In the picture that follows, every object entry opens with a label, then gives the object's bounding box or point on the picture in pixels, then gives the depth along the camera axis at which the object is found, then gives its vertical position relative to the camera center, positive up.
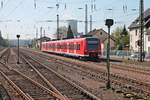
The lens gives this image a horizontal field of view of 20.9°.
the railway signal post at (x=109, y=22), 17.23 +1.04
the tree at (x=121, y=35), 114.80 +3.68
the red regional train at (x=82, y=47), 44.06 +0.00
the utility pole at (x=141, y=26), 43.16 +2.16
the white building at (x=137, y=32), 78.50 +3.12
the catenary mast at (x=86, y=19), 63.74 +4.37
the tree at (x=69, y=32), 136.85 +5.11
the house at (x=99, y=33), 131.82 +4.64
